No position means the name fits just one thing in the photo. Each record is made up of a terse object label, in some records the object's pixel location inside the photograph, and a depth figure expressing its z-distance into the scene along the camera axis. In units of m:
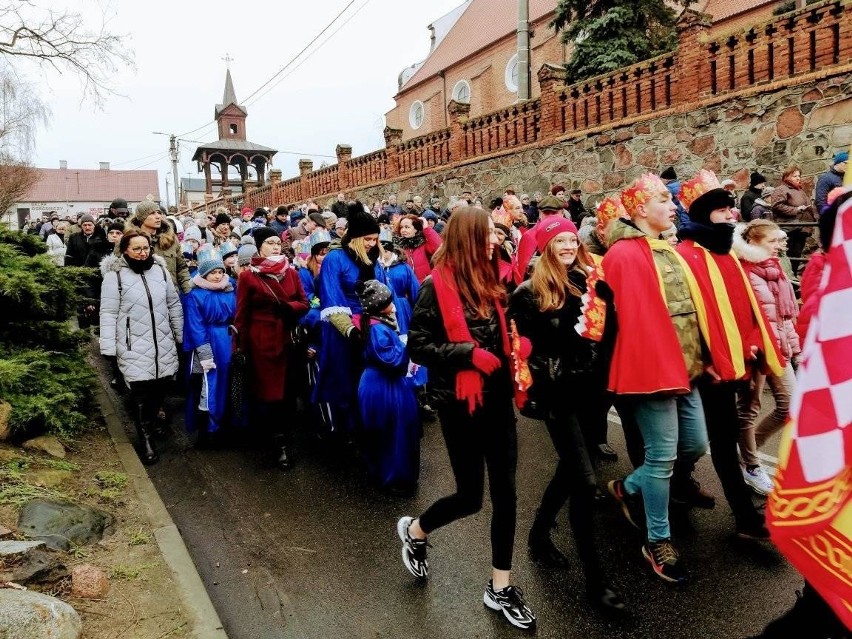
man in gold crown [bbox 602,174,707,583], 3.17
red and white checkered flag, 1.31
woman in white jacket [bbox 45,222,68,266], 12.28
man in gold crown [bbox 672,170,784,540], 3.47
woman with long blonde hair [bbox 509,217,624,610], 3.13
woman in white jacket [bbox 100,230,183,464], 5.41
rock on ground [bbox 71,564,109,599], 3.11
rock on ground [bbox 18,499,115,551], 3.59
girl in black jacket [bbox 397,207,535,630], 3.04
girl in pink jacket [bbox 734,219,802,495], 4.32
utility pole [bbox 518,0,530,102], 14.99
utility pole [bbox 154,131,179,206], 43.91
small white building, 70.19
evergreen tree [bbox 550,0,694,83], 15.06
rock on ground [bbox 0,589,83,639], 2.51
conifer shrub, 4.93
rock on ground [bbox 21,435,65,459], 4.86
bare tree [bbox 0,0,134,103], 13.19
